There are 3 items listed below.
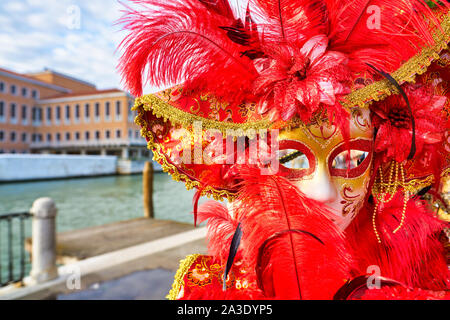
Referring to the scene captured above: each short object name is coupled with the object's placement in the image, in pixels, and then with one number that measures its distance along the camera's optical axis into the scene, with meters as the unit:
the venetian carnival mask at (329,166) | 0.62
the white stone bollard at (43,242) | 3.50
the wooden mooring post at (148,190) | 8.13
